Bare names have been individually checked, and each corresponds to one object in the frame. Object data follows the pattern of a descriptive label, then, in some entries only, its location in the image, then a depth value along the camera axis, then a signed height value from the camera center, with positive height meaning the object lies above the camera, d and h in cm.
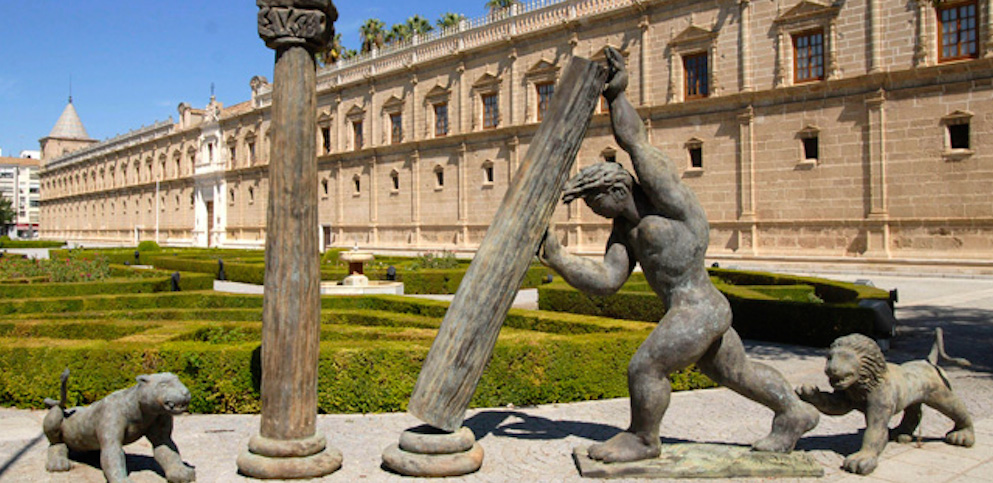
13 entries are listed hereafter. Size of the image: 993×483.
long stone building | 1833 +419
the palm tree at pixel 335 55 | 4925 +1395
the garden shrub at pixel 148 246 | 3303 -12
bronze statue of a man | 401 -24
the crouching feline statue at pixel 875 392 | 421 -102
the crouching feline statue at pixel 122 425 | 403 -115
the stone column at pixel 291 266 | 441 -16
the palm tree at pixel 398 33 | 4700 +1475
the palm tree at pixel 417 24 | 4784 +1550
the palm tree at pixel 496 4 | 4488 +1606
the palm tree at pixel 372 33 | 4878 +1522
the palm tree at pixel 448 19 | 4691 +1556
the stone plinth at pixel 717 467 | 408 -140
